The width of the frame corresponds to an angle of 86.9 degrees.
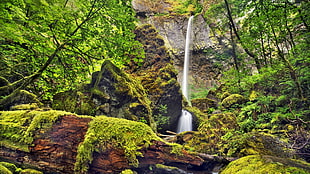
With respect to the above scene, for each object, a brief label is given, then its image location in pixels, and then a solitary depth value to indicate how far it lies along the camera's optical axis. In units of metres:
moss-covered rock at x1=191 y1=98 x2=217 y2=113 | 12.80
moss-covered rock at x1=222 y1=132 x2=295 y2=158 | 4.49
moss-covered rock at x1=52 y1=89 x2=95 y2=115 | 4.75
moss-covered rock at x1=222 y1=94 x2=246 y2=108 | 9.32
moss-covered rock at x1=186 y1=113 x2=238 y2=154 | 6.18
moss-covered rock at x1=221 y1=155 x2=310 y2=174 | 2.73
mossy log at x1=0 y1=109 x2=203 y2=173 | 2.84
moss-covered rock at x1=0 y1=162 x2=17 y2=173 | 2.63
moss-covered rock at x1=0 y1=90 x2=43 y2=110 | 4.38
